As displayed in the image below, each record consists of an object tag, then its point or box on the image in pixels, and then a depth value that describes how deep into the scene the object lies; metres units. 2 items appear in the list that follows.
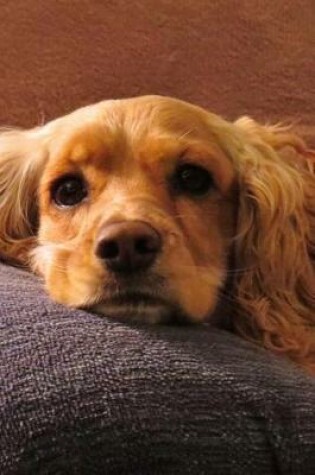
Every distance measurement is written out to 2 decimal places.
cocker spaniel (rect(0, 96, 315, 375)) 0.68
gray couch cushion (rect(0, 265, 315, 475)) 0.52
